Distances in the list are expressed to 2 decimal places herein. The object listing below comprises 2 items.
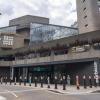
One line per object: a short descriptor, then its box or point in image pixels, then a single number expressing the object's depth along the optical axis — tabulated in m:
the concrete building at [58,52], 18.38
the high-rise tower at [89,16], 31.74
